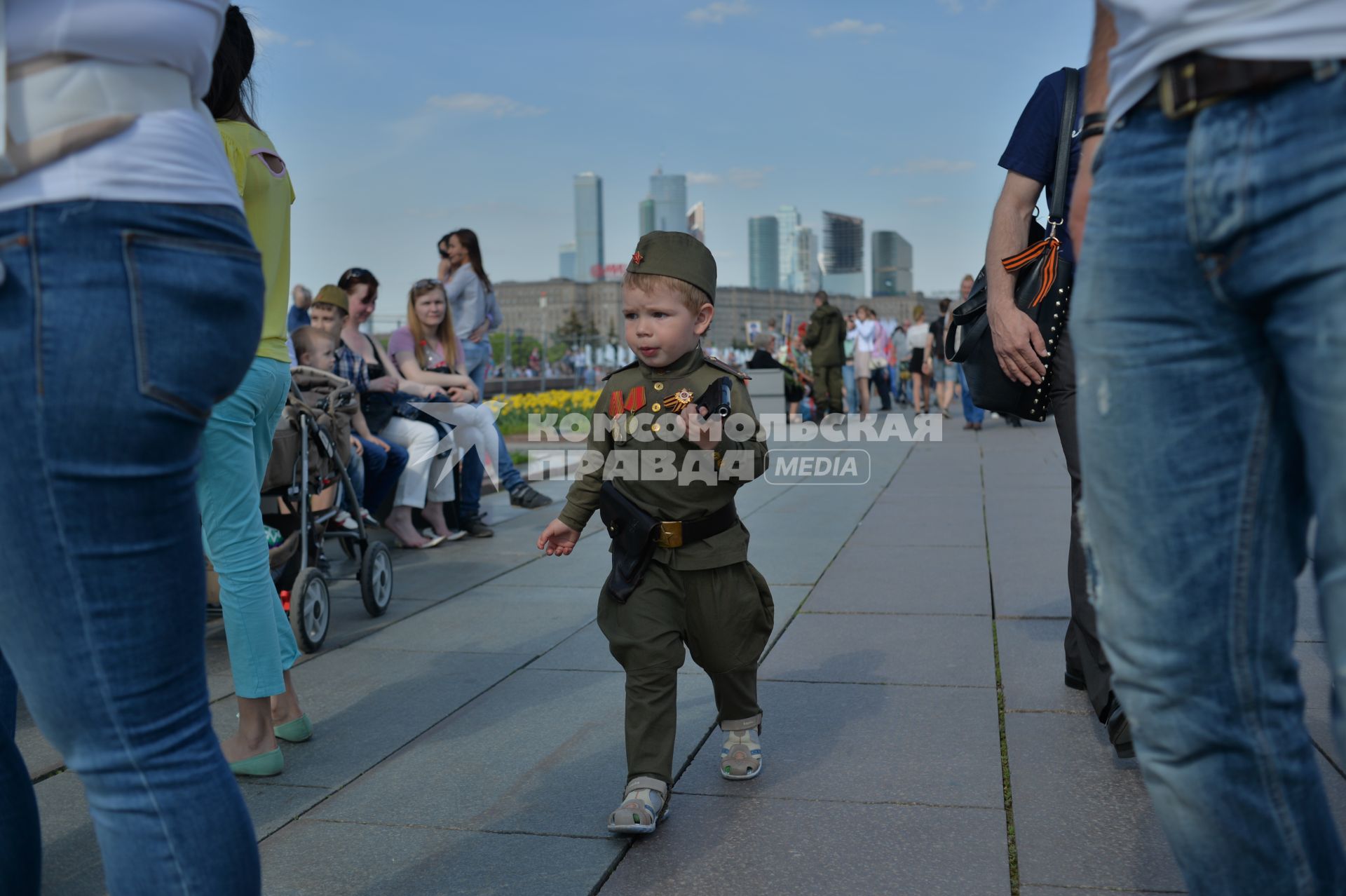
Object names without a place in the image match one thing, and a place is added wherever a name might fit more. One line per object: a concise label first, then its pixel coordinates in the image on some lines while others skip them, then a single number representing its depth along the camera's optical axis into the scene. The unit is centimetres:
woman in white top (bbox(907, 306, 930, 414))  1990
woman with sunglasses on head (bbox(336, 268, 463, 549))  724
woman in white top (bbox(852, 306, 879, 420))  1917
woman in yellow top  322
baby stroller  482
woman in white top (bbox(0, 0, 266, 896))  143
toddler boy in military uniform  298
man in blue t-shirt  326
